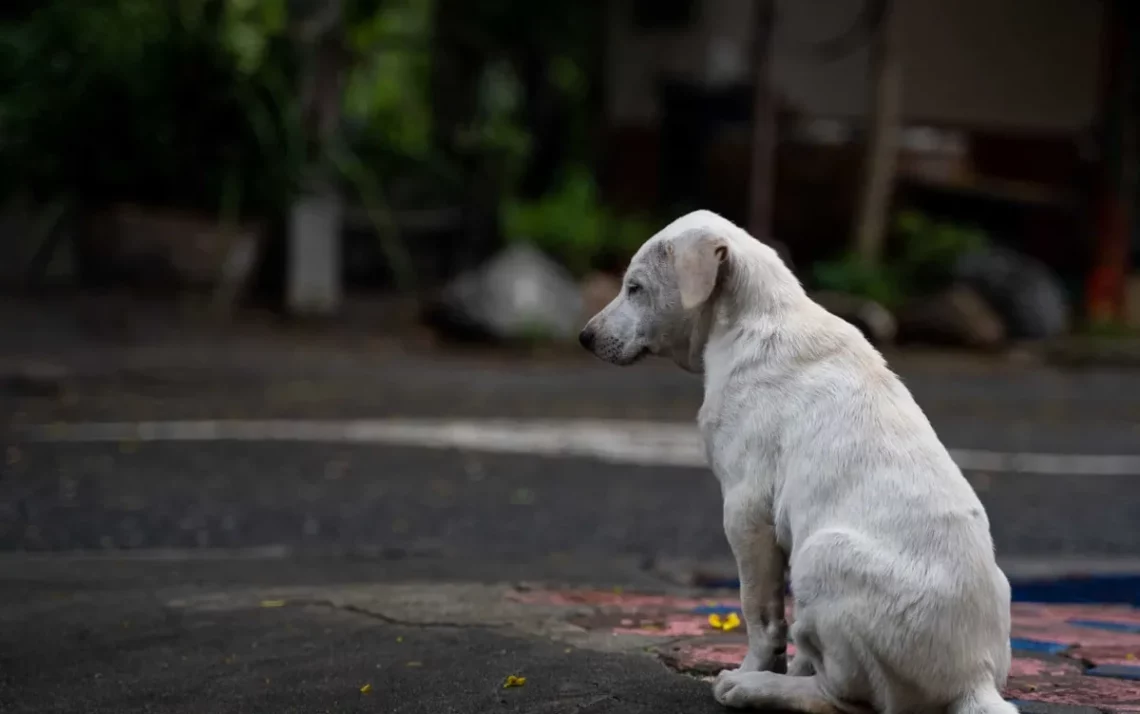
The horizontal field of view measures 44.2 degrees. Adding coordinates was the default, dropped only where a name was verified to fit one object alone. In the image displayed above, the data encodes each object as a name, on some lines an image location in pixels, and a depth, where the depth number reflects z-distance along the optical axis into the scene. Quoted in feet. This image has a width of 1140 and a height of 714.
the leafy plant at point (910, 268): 54.29
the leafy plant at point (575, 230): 55.67
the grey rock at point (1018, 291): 54.03
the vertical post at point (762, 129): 55.57
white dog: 11.07
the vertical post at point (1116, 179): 58.85
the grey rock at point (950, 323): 51.42
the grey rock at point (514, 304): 49.29
